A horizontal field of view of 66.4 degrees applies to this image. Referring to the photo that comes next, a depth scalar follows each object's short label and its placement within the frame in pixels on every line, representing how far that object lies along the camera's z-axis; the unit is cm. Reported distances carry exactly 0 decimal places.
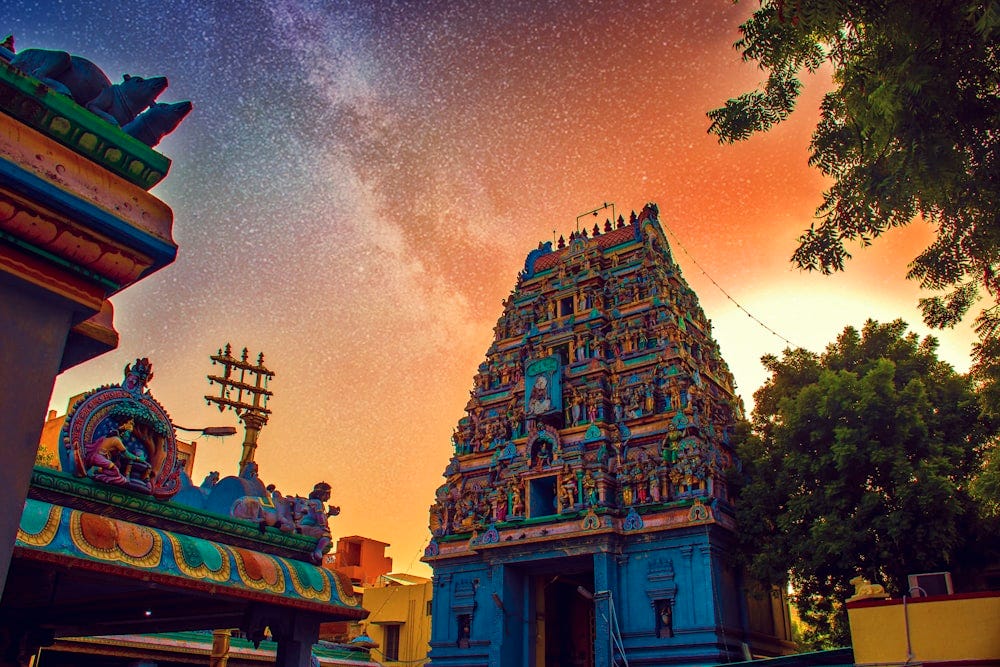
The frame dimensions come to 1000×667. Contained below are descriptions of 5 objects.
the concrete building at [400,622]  3250
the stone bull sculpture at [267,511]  871
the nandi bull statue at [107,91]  324
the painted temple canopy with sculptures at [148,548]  673
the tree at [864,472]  2020
